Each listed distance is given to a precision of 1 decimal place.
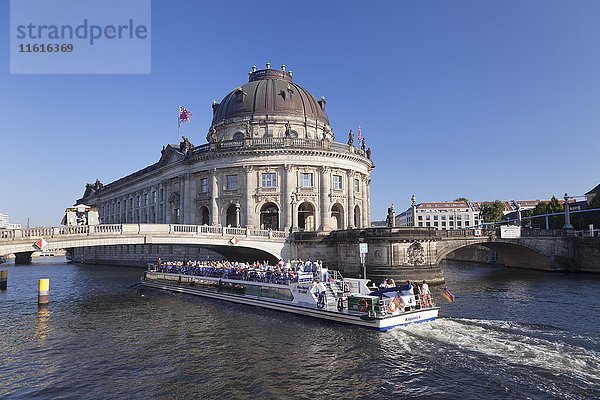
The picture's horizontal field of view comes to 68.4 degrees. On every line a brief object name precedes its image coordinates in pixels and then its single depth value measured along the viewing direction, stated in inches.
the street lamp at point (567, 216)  2048.5
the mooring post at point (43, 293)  1272.1
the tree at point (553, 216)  2918.3
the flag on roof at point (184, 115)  2618.1
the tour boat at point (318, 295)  907.4
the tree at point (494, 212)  4296.3
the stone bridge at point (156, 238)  1294.3
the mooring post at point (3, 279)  1746.3
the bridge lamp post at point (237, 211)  2338.8
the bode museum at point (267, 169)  2310.5
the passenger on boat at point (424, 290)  962.5
